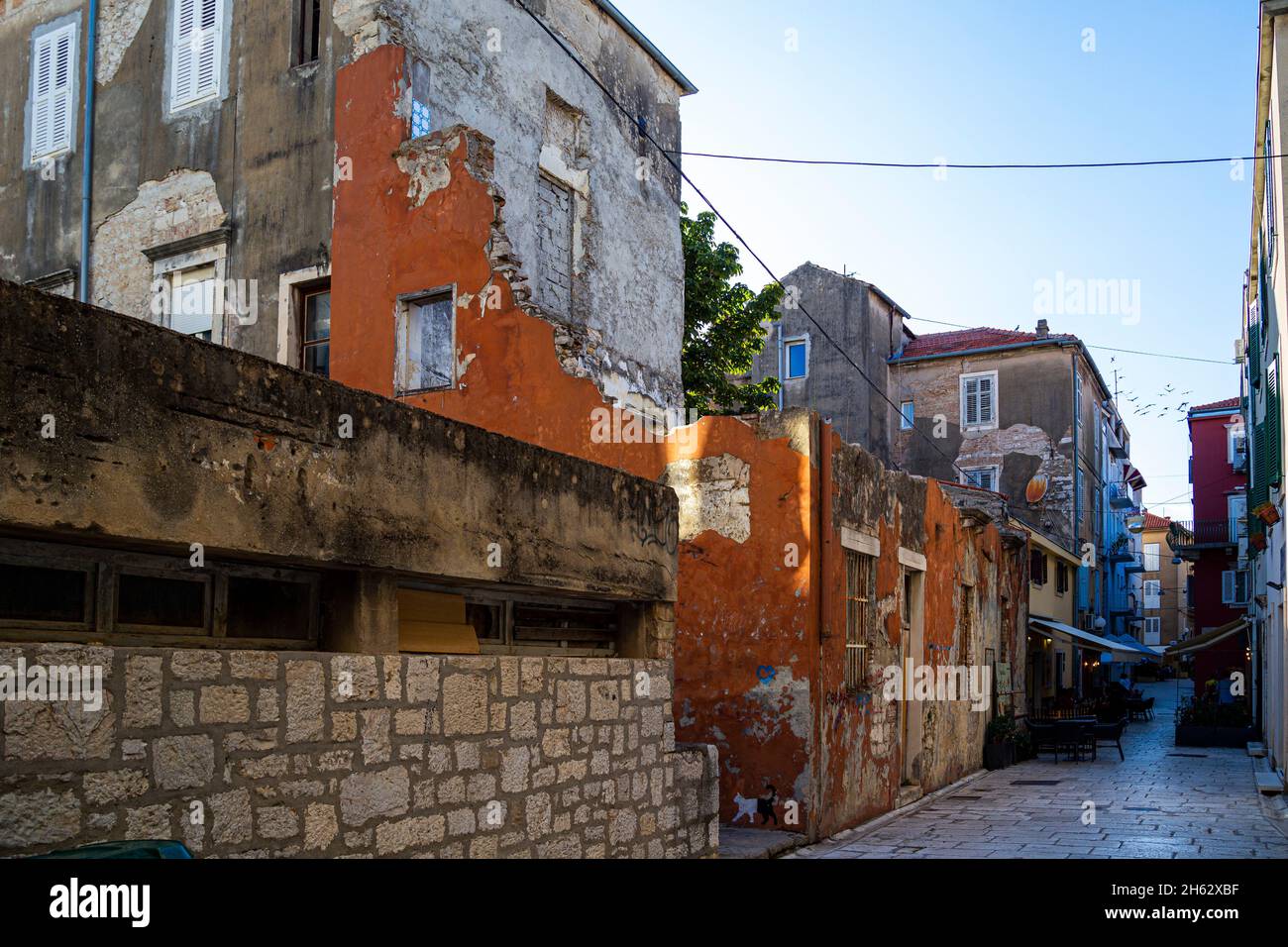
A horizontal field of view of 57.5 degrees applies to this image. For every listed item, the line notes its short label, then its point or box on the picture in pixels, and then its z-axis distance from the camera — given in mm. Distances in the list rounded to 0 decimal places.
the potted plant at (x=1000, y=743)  18391
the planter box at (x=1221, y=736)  22688
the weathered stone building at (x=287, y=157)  12805
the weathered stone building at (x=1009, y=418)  31969
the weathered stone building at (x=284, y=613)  3887
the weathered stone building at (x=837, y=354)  31641
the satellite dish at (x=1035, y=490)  31875
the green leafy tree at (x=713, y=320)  21672
